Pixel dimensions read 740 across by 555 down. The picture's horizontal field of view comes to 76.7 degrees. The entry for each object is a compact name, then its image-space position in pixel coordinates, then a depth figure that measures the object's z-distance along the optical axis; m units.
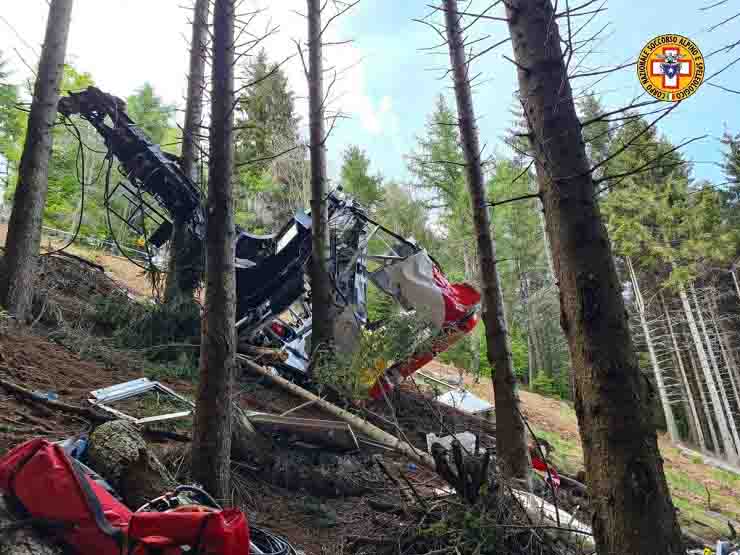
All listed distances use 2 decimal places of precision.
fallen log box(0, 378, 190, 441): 3.89
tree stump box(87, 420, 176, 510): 2.77
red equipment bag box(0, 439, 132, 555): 2.08
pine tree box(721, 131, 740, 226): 24.75
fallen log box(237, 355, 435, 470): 4.95
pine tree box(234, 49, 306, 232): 20.30
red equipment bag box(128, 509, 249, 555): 2.01
